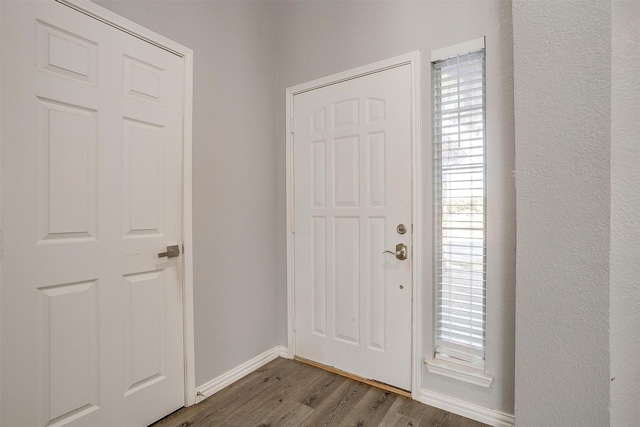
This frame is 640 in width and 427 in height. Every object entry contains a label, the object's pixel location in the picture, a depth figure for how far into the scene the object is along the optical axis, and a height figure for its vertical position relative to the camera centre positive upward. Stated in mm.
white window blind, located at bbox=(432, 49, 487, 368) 1716 +31
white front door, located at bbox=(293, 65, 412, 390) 1931 -87
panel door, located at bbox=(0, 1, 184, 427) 1253 -53
